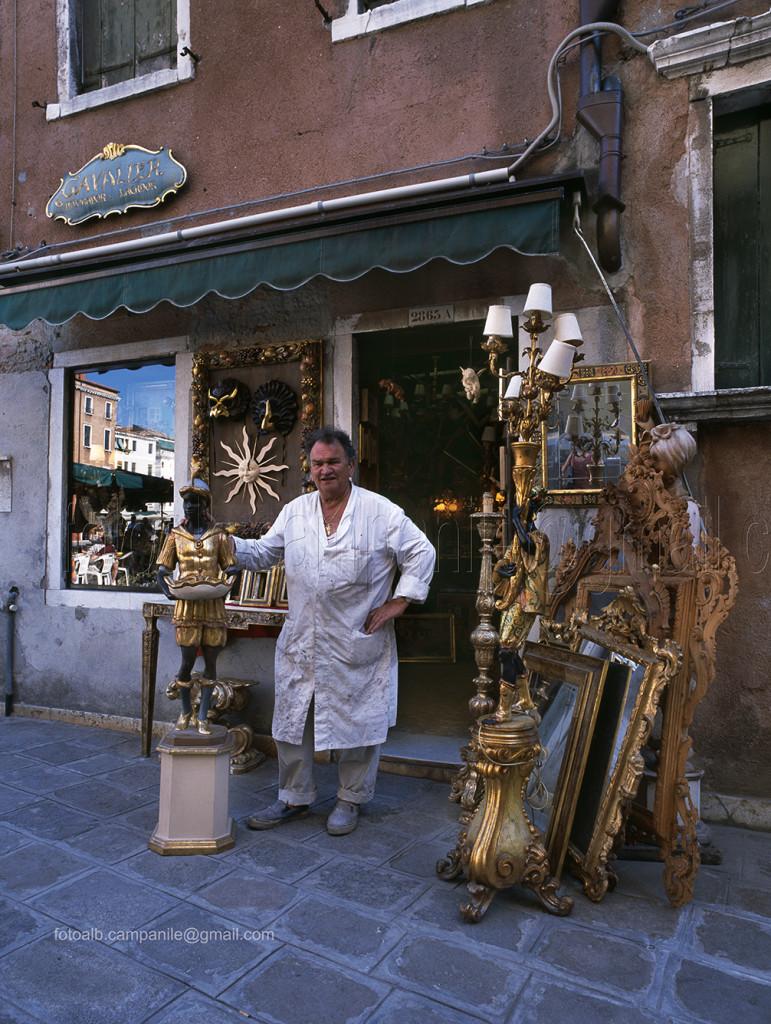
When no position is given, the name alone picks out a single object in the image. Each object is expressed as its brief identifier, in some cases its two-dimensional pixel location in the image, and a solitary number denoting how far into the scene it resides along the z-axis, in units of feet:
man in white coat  12.07
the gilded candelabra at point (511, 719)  8.96
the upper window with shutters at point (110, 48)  19.76
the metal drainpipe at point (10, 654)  19.80
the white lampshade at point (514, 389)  12.76
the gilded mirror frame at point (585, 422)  13.44
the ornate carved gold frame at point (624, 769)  9.10
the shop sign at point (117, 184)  18.74
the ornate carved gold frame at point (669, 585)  9.28
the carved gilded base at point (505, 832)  8.93
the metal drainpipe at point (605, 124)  13.43
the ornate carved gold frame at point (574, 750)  9.56
